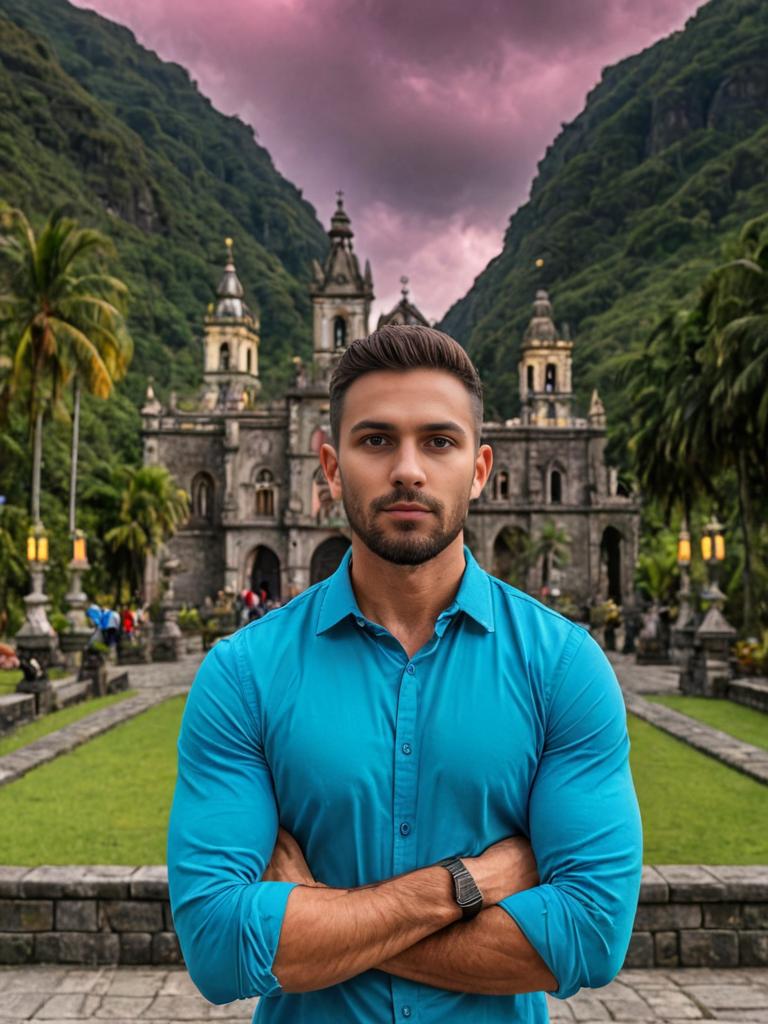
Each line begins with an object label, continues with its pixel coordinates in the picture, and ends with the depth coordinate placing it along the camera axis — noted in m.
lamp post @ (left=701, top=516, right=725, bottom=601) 17.50
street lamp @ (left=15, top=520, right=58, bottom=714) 16.02
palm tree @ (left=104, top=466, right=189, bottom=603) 35.84
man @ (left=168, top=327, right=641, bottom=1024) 1.71
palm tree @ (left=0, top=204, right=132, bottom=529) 22.22
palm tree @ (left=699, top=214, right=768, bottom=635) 18.61
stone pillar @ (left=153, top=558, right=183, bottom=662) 23.66
